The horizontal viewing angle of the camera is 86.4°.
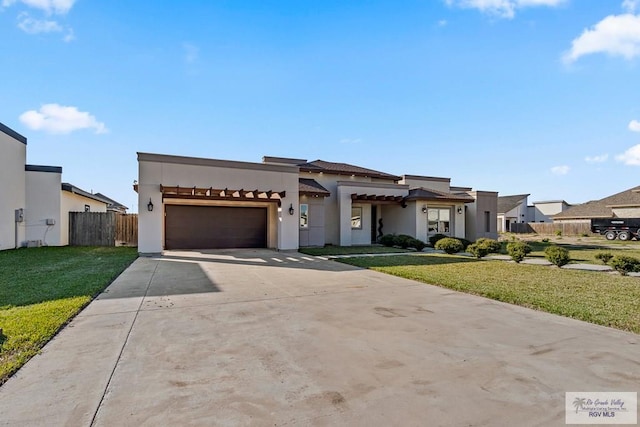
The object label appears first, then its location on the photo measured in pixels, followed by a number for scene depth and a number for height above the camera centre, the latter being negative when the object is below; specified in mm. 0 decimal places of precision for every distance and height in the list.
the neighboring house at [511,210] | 46781 +1609
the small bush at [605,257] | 11031 -1150
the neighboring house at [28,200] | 14445 +1015
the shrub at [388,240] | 18562 -1009
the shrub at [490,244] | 13523 -923
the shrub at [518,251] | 11974 -1032
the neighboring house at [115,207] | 30369 +1490
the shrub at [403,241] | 17344 -989
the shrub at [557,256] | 10915 -1106
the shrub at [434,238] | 17811 -901
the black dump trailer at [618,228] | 29516 -558
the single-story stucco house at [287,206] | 14031 +873
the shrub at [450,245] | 14898 -1028
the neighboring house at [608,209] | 34969 +1421
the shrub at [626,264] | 9758 -1236
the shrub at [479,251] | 13367 -1151
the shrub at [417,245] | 16784 -1151
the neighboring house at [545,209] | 55056 +2038
